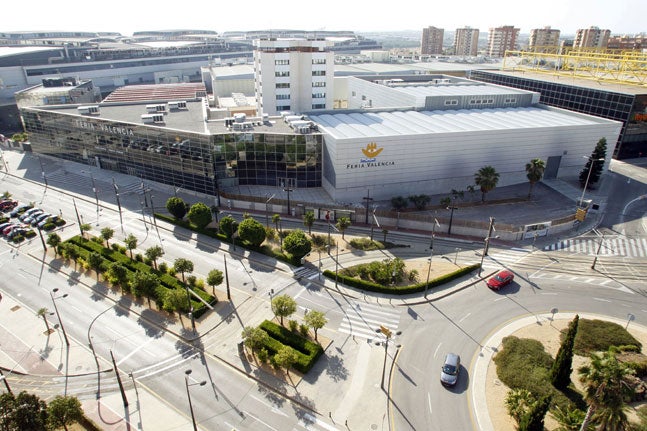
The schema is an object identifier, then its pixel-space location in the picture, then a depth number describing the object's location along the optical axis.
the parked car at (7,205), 81.36
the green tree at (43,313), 50.47
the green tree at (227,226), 67.75
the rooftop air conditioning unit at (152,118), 90.88
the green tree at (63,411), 35.75
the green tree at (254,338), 45.50
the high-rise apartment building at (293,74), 109.31
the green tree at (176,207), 74.50
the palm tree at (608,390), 28.78
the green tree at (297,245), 61.88
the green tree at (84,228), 70.69
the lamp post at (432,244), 64.66
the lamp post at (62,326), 48.81
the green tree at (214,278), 55.31
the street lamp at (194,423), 35.88
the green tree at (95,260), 59.83
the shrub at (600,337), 48.22
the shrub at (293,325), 50.04
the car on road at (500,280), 59.03
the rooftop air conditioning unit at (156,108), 101.30
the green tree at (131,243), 63.84
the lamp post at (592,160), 83.91
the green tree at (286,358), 43.41
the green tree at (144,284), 53.74
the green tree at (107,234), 65.88
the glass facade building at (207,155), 83.81
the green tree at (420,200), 78.69
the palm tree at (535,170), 79.38
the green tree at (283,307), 49.16
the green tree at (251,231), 65.25
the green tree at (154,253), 60.66
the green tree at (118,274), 57.34
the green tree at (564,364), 40.41
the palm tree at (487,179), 78.25
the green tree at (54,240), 65.06
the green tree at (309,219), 70.31
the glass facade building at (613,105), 104.94
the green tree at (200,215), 71.06
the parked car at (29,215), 76.94
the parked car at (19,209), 79.19
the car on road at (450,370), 42.97
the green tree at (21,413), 33.69
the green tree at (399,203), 78.19
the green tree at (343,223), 70.19
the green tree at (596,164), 89.06
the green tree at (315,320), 47.17
